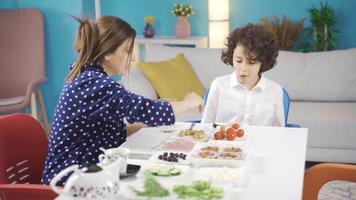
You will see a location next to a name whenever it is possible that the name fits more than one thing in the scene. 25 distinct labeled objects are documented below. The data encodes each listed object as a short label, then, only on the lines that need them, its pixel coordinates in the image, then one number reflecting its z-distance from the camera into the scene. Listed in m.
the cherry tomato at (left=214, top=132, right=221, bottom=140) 1.94
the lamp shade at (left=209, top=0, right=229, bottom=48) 5.04
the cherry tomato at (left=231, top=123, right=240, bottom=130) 2.02
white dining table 1.43
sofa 3.48
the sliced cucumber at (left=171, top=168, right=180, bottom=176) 1.54
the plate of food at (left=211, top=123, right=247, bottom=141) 1.93
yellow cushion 3.79
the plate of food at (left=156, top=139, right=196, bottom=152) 1.82
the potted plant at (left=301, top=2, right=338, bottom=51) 4.85
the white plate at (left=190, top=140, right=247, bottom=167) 1.60
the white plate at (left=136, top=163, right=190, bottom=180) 1.53
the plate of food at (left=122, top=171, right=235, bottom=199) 1.36
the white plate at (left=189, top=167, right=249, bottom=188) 1.47
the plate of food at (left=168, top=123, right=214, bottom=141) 1.95
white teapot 1.24
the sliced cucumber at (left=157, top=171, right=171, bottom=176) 1.53
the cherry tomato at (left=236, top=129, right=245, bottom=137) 1.97
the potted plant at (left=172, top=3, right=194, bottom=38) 5.14
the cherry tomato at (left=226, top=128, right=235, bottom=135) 1.95
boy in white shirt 2.46
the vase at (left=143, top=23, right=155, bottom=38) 5.21
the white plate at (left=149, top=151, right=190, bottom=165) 1.65
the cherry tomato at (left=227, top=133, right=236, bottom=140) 1.92
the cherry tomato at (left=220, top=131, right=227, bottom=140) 1.94
